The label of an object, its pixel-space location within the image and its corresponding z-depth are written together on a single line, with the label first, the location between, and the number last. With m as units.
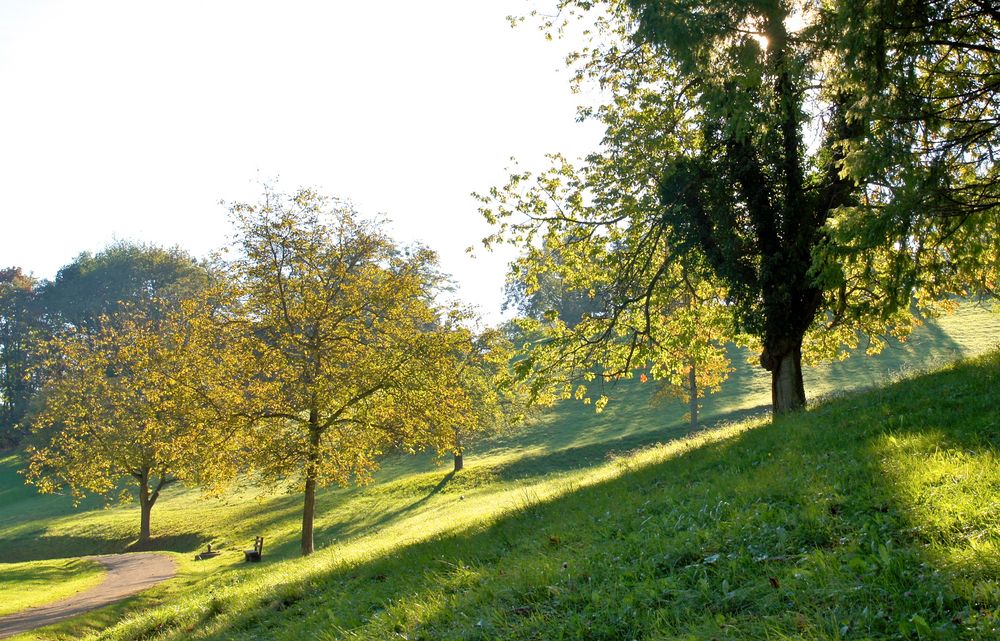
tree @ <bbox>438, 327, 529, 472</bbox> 19.92
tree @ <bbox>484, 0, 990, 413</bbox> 11.88
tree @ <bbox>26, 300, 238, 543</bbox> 19.86
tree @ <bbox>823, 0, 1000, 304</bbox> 9.80
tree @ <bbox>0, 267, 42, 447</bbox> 84.38
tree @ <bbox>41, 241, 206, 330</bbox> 93.25
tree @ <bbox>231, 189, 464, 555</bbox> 20.25
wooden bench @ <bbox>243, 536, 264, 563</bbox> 25.38
